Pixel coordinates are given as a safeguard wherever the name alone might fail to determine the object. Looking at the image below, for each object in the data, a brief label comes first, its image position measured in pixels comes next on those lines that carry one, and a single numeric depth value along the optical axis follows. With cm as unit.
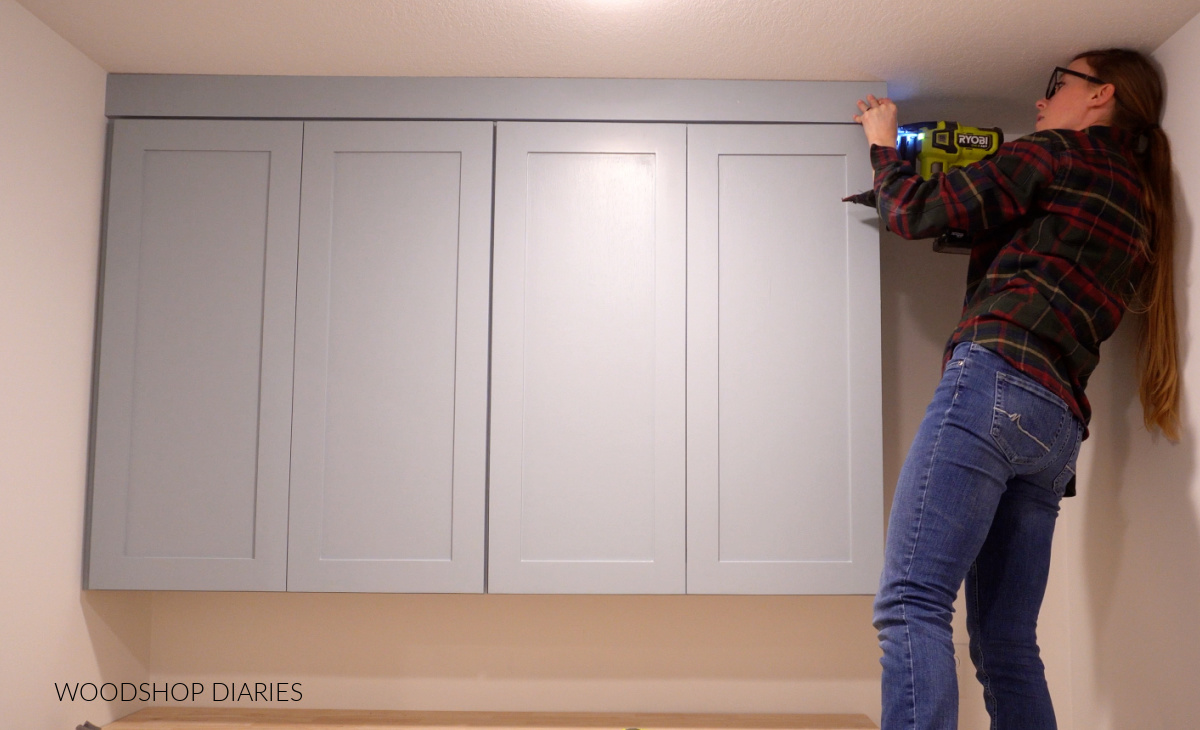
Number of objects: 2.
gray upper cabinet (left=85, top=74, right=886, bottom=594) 204
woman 152
